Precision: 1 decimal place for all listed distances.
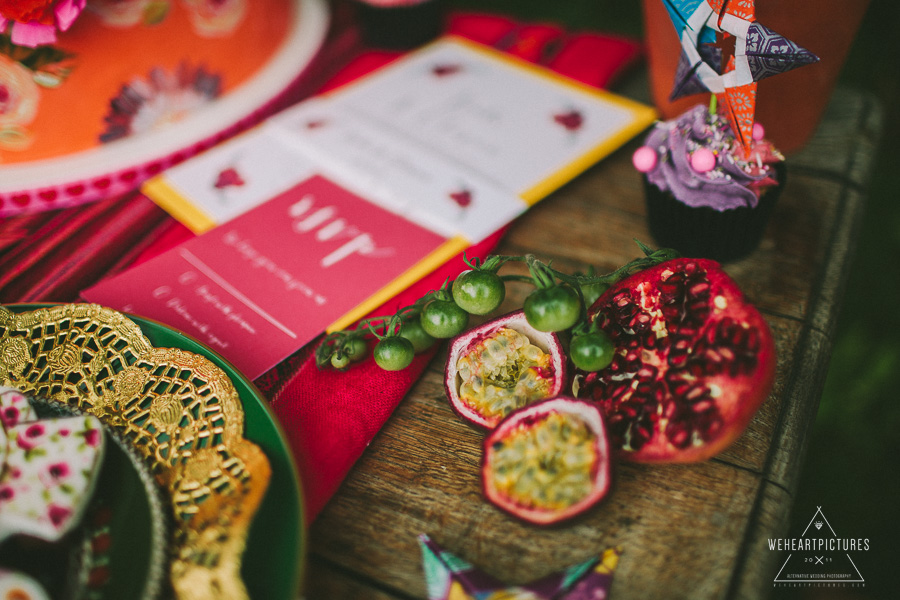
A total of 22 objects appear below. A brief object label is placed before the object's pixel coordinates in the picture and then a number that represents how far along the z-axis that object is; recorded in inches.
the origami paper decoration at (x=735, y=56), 16.2
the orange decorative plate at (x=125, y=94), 22.7
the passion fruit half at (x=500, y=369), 16.0
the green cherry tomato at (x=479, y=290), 15.5
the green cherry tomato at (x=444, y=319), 16.5
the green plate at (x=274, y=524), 12.0
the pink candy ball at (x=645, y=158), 20.0
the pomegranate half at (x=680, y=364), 13.2
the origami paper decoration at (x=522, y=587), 13.3
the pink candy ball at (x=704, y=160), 18.6
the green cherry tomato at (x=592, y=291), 17.2
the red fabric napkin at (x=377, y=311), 17.3
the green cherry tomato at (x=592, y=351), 14.5
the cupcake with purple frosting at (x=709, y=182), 19.0
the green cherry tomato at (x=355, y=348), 18.2
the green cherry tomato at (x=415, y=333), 18.1
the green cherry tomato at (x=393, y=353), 16.9
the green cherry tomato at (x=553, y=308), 14.2
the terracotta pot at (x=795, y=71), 19.9
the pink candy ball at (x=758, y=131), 18.8
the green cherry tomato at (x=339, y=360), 18.1
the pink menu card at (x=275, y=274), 20.0
